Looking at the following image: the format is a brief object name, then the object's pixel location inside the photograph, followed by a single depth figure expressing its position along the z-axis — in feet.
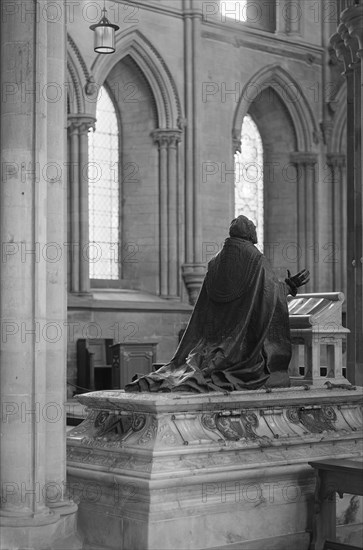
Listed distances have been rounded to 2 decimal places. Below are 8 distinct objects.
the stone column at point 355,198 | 40.81
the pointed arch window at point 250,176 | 68.74
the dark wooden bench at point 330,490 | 24.02
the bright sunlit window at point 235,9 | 65.38
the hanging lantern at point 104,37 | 49.44
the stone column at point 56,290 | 22.48
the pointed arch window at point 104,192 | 61.52
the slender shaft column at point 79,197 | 57.57
